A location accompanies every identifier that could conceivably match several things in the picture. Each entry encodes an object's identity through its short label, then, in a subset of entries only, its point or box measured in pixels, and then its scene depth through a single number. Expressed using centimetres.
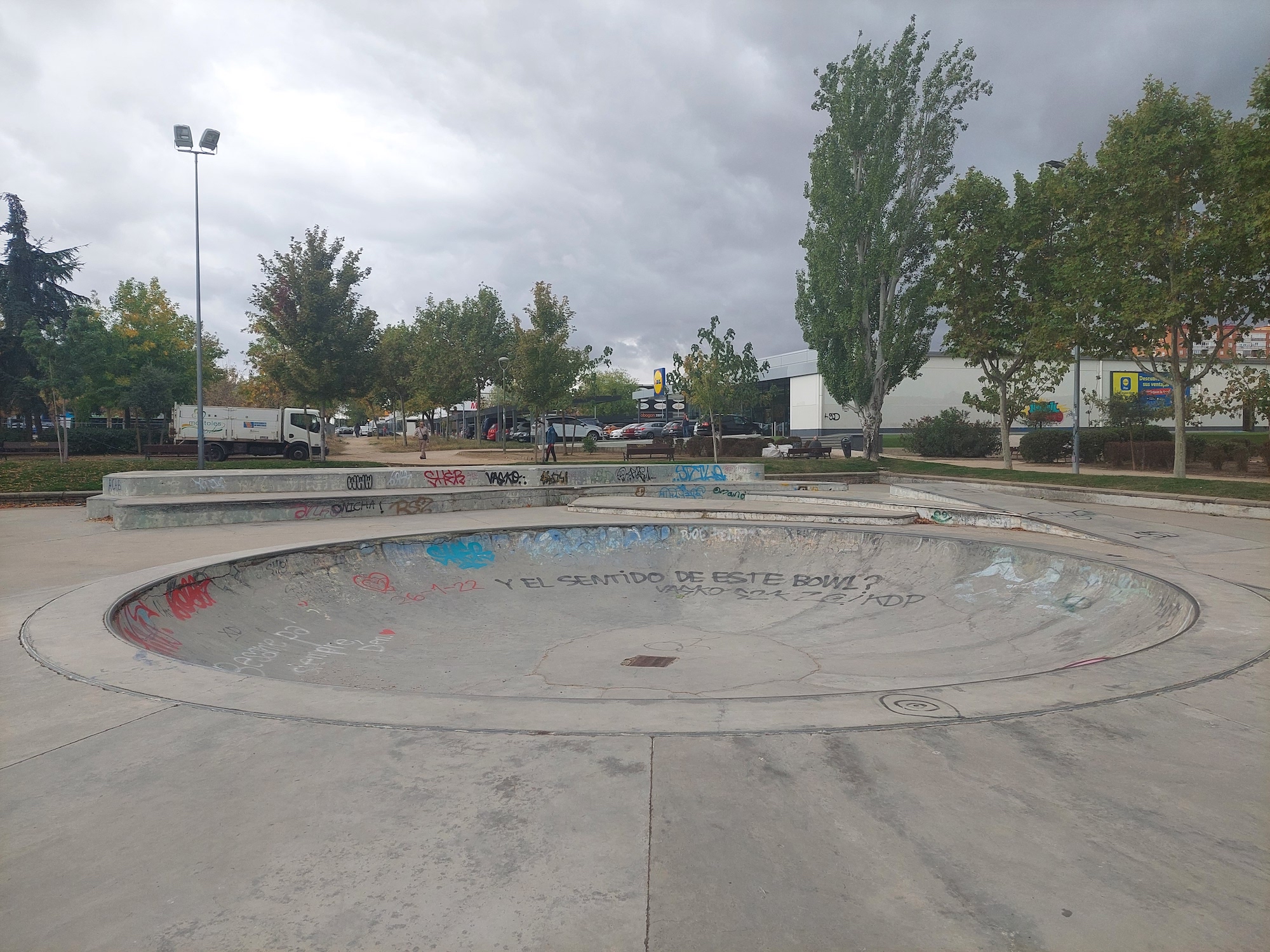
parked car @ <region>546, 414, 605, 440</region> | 4097
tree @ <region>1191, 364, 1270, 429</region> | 1783
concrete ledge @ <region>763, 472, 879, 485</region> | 2342
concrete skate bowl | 393
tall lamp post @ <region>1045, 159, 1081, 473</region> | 1989
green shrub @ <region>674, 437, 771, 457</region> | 3041
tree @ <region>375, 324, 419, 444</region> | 2552
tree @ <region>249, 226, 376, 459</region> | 2373
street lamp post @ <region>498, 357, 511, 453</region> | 3797
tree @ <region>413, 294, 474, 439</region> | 3803
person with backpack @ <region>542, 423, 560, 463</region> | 2741
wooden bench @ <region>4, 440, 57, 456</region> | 2627
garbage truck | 2727
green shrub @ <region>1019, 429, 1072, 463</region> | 2698
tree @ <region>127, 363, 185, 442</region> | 3138
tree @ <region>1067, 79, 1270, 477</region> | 1619
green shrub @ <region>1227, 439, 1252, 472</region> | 2048
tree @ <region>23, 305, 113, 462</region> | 2222
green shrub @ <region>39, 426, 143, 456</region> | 2761
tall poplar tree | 2466
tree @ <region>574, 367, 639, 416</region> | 6550
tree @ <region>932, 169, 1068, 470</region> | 2205
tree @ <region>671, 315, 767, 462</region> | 2769
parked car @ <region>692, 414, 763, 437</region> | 4256
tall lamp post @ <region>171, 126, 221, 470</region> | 1905
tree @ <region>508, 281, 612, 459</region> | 2683
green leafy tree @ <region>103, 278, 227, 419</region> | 3350
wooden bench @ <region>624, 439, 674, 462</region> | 2783
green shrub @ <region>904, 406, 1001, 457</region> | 3088
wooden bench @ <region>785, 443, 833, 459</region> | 2883
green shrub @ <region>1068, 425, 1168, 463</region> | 2634
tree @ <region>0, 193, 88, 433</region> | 3541
